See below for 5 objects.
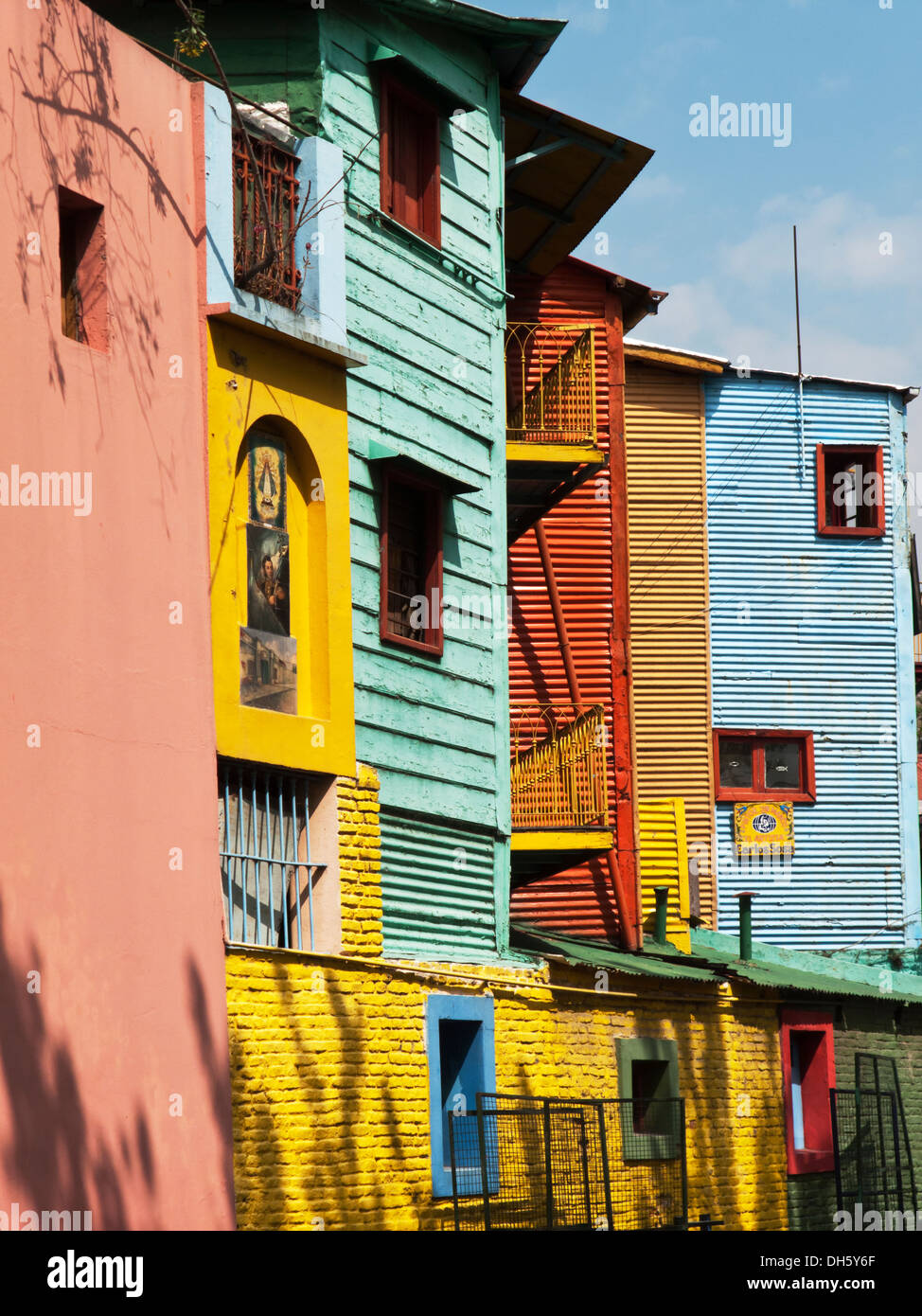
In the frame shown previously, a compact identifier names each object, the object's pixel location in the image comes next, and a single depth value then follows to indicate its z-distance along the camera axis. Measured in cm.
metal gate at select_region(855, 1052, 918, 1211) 2144
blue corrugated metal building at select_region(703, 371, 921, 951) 3048
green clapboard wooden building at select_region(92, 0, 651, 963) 1489
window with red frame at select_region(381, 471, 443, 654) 1538
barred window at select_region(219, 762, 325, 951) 1288
